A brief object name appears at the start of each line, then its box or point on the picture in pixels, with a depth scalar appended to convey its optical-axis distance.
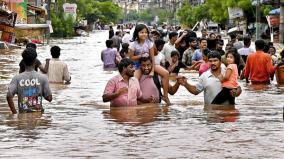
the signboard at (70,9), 107.75
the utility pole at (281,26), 57.72
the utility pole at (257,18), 51.56
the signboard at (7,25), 51.25
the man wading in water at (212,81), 13.53
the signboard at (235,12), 76.62
